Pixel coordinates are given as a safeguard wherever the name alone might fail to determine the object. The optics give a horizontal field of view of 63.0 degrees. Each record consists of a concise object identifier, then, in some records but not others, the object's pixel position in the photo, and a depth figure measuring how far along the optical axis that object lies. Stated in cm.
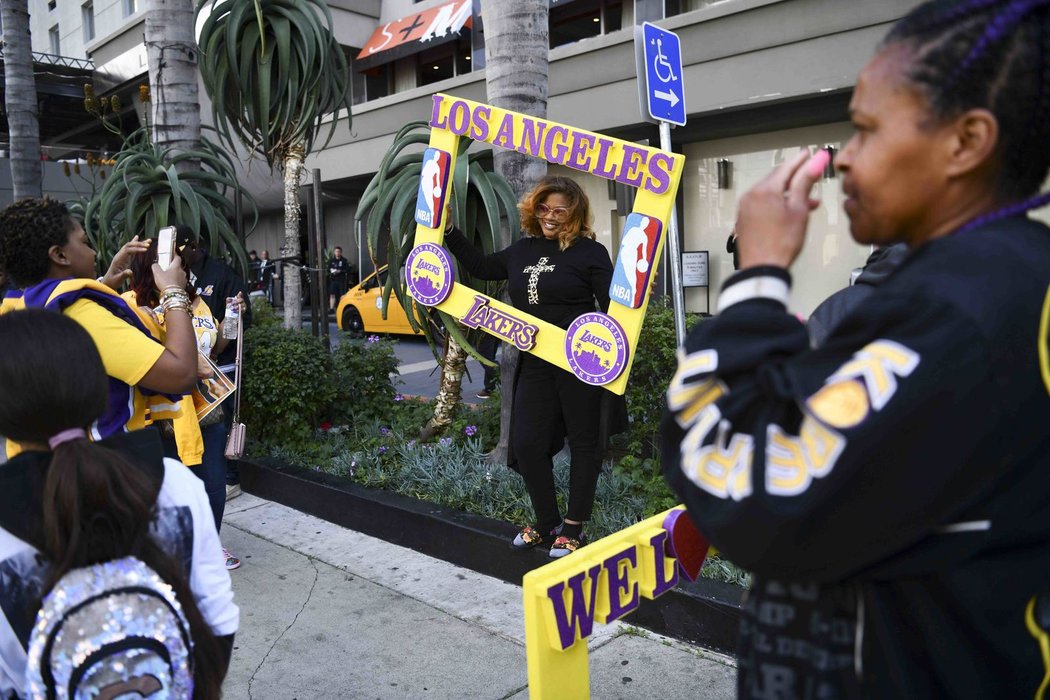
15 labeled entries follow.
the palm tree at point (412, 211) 509
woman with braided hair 94
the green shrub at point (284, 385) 605
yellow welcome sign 198
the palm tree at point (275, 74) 647
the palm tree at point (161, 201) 610
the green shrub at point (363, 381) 654
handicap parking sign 414
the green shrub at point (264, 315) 761
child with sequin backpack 141
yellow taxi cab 1489
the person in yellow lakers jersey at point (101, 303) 254
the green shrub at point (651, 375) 479
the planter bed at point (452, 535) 346
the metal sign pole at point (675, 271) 398
